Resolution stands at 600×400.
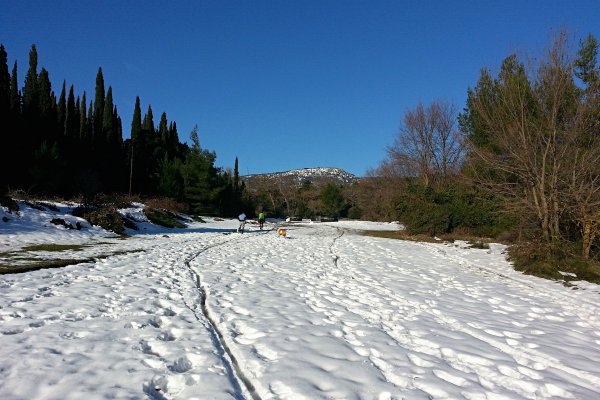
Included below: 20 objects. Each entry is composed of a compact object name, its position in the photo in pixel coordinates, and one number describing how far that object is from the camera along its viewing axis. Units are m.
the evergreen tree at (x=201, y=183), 45.12
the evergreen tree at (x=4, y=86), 33.09
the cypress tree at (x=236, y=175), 65.89
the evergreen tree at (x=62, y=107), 46.31
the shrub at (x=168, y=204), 35.25
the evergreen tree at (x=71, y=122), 44.50
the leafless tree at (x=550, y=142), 12.06
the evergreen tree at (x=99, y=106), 49.84
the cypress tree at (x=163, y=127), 65.06
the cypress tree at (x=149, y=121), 64.44
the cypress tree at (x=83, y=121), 48.35
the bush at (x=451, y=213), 24.02
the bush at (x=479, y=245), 17.64
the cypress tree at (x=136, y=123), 59.75
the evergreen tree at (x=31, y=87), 37.75
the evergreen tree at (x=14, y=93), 39.88
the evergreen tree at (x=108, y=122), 51.56
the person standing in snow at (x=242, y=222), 22.76
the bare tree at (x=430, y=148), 36.31
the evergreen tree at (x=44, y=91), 42.82
